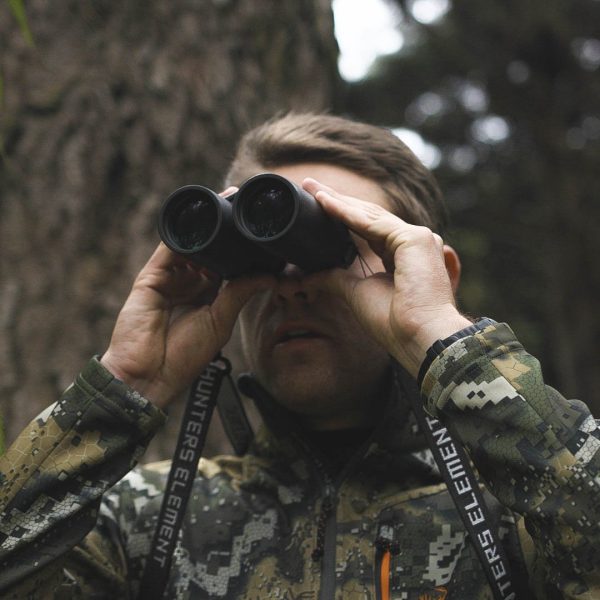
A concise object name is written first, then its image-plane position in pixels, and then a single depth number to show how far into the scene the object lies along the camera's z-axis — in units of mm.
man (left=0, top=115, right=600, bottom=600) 931
